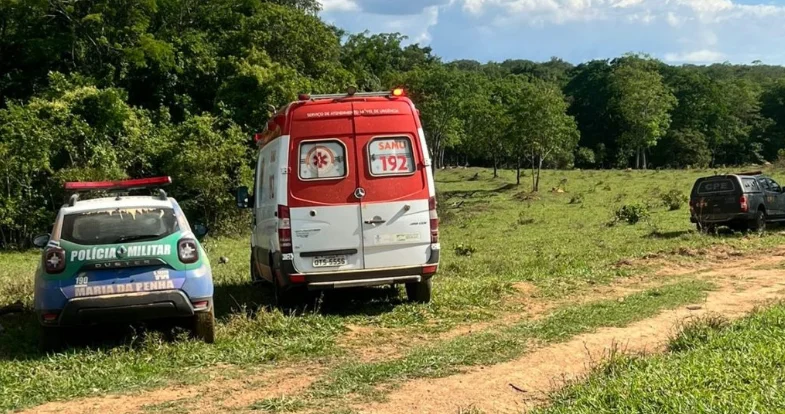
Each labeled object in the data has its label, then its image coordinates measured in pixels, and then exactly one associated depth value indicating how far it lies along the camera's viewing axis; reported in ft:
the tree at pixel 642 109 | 224.53
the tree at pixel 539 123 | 139.85
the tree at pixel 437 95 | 136.87
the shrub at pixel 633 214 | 75.61
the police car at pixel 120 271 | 22.08
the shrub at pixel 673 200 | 90.24
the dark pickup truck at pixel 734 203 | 59.72
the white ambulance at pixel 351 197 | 27.94
